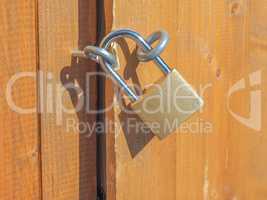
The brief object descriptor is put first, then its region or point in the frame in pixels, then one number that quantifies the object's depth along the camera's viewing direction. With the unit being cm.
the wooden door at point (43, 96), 81
